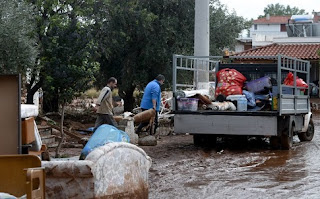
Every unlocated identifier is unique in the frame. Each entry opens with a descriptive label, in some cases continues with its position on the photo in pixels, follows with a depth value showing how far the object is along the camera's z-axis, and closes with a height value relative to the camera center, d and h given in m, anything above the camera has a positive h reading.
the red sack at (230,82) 15.38 +0.29
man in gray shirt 14.41 -0.22
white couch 7.12 -0.90
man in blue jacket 16.56 -0.05
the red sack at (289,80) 15.13 +0.33
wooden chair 5.80 -0.68
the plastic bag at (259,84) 15.13 +0.23
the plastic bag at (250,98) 14.78 -0.09
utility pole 20.64 +2.10
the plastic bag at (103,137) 9.44 -0.65
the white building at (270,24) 112.44 +12.18
